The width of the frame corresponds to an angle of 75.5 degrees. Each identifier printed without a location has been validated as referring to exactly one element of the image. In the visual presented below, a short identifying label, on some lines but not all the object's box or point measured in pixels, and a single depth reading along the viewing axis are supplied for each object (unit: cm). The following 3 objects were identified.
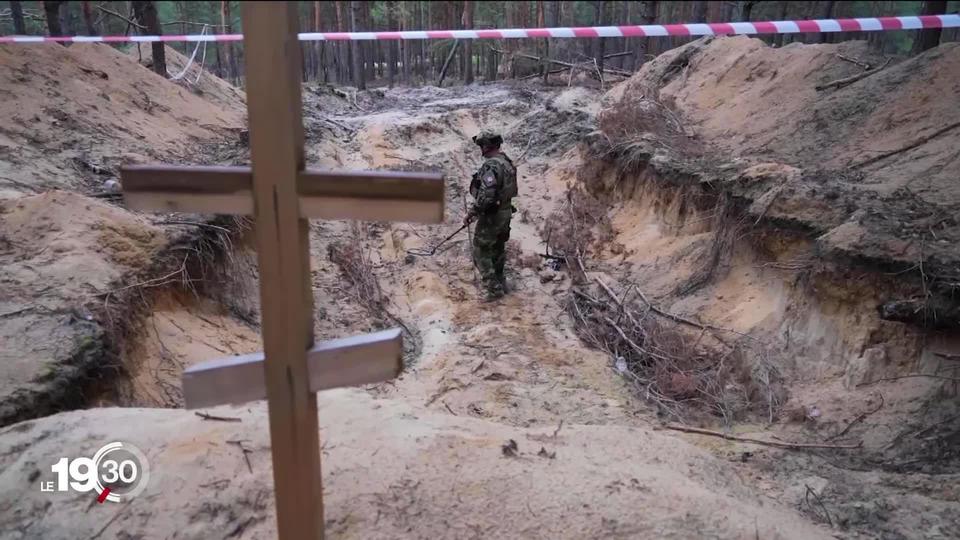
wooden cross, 155
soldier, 636
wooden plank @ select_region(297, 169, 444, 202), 165
